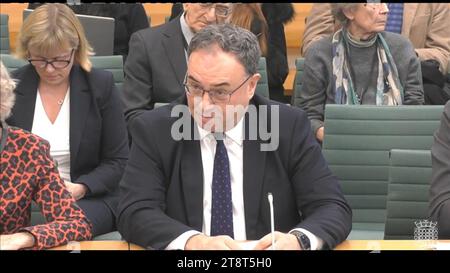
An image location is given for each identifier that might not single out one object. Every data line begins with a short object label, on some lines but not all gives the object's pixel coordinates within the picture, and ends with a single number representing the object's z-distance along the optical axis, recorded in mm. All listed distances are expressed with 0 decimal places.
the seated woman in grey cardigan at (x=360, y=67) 9375
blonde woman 7723
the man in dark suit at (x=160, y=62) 9312
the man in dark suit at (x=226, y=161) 5656
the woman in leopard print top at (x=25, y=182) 5711
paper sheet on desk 5280
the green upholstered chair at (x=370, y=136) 8023
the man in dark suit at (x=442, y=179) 5922
